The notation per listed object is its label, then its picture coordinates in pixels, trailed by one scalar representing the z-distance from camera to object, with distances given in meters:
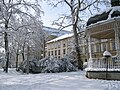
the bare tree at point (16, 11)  15.19
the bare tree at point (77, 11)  15.37
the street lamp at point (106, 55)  8.05
